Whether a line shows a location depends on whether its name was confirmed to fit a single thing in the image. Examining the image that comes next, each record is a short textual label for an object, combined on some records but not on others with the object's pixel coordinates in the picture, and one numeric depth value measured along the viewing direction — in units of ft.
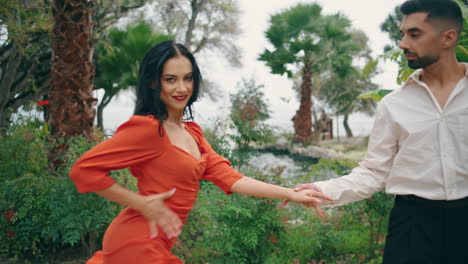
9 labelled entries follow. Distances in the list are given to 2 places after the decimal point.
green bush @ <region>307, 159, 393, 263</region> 13.16
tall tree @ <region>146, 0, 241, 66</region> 74.23
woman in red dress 5.24
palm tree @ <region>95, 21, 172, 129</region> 50.60
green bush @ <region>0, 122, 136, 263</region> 12.91
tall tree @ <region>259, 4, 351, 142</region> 54.08
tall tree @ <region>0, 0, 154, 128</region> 28.63
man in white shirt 5.81
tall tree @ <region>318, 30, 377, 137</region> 83.20
